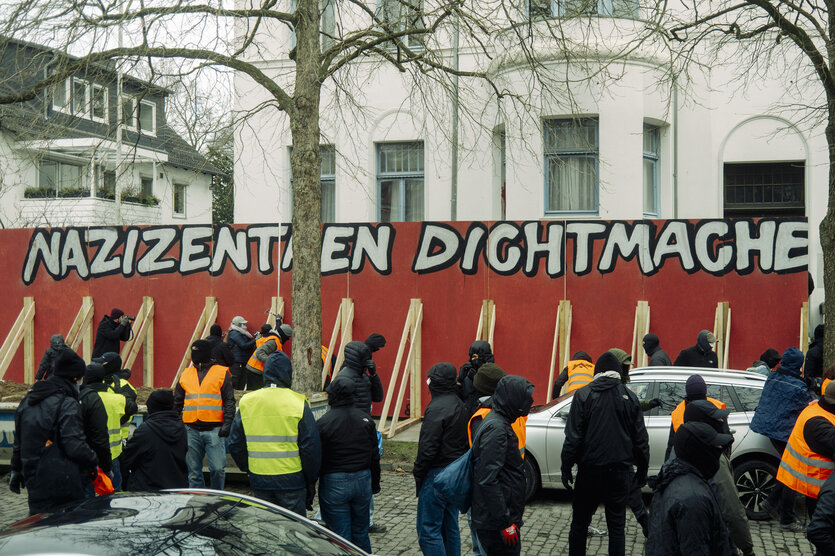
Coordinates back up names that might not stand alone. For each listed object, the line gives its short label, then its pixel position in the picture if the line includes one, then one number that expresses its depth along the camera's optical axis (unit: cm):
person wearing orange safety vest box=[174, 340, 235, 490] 862
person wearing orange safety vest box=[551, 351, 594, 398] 981
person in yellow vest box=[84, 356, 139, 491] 786
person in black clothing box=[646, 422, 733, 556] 410
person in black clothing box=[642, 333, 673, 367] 1135
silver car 867
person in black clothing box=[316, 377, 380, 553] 641
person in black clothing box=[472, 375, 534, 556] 545
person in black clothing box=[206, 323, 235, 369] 992
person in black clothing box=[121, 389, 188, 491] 711
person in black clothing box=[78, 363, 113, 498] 695
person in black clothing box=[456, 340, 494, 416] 914
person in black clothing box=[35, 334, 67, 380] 1077
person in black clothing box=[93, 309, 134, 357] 1398
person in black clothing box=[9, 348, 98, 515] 663
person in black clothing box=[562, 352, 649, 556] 675
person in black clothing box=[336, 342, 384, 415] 691
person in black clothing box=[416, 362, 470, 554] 642
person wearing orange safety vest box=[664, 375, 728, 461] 689
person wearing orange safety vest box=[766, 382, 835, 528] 669
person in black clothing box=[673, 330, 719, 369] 1158
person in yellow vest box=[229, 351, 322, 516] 634
